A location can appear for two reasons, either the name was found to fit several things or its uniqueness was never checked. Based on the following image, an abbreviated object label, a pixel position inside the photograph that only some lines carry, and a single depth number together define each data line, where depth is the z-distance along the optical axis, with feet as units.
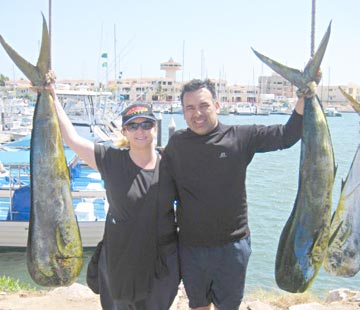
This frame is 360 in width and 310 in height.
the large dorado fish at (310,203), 9.29
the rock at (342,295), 17.07
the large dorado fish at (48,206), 9.73
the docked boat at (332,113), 283.03
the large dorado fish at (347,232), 9.68
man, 9.76
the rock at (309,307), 15.51
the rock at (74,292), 17.58
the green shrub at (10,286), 19.13
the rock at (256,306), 15.52
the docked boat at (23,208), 31.81
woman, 9.50
